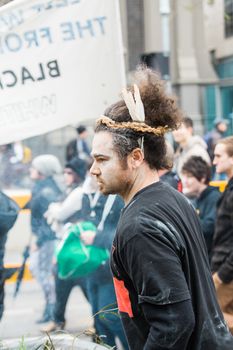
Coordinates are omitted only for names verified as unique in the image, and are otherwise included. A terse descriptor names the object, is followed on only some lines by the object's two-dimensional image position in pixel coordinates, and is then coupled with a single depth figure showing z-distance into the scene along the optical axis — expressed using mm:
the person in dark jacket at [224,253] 7232
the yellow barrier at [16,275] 7940
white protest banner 6654
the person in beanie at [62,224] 7786
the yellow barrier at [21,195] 8899
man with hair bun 3214
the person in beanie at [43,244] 8006
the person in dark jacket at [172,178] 7827
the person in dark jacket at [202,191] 8363
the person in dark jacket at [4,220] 7261
